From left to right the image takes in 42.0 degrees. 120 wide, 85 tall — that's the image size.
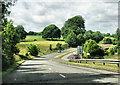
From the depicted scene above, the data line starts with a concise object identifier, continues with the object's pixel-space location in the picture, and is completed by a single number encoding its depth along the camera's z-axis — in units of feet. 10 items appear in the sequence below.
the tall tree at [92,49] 206.18
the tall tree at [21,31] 400.96
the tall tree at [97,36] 458.50
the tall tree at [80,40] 360.28
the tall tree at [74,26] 394.32
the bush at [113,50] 227.98
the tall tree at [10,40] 79.68
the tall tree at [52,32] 424.46
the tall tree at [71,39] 351.67
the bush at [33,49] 209.74
